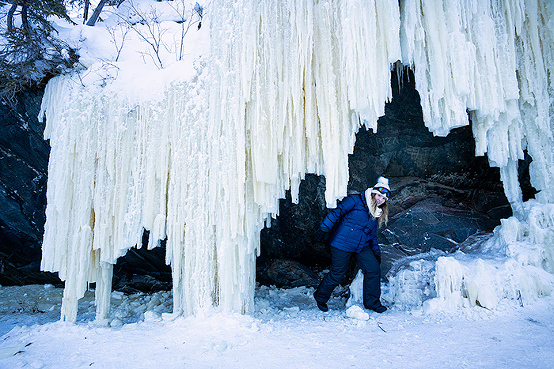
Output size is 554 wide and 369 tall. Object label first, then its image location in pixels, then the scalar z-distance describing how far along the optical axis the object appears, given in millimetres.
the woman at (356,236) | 4391
